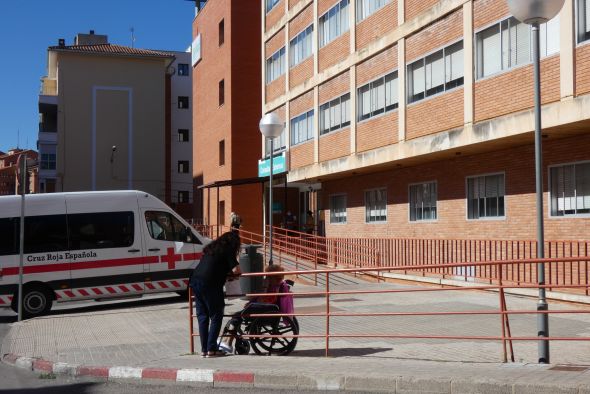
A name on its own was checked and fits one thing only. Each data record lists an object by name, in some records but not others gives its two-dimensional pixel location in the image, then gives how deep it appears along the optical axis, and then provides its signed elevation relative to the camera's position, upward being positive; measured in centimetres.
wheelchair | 914 -143
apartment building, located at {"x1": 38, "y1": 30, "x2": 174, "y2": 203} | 5694 +839
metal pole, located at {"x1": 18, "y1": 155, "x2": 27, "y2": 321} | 1452 -21
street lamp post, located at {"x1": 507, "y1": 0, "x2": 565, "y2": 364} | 753 +121
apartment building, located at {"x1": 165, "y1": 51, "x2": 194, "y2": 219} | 6341 +723
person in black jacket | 889 -78
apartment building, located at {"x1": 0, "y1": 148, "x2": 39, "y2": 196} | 12194 +900
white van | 1583 -61
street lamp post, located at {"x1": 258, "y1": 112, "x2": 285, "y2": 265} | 1551 +209
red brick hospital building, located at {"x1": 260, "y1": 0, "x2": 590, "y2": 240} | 1452 +271
